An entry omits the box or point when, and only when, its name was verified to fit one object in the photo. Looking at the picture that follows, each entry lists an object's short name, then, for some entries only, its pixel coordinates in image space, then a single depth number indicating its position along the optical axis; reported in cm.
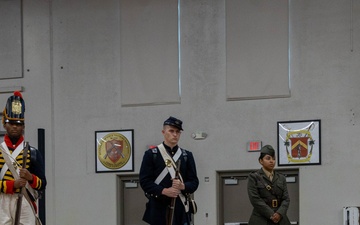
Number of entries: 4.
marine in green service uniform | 802
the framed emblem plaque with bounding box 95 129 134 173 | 1129
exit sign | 1065
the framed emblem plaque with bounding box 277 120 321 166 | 1036
